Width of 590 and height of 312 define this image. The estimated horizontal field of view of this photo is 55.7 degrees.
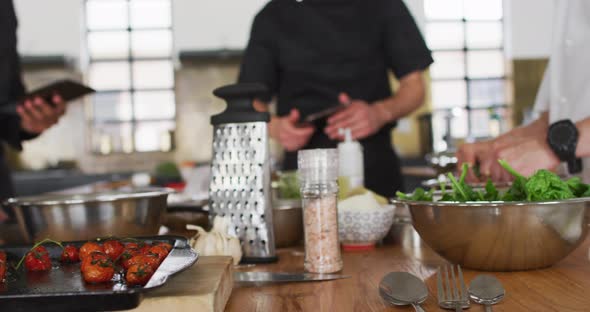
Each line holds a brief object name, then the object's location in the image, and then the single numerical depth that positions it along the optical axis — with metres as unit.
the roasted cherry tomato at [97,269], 0.69
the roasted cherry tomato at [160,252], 0.74
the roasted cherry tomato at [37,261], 0.79
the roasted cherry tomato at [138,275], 0.67
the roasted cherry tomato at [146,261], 0.69
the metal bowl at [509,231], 0.81
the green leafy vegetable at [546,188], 0.85
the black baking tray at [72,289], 0.60
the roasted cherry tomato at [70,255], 0.85
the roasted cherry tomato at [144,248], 0.76
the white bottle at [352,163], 1.45
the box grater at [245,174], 1.01
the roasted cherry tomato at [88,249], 0.80
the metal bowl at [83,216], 1.00
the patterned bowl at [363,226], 1.11
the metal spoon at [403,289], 0.71
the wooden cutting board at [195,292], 0.65
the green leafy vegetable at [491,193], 0.95
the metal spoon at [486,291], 0.70
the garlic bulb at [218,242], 0.98
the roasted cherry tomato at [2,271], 0.72
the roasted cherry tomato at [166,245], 0.79
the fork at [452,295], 0.69
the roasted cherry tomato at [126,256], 0.74
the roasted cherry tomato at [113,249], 0.80
